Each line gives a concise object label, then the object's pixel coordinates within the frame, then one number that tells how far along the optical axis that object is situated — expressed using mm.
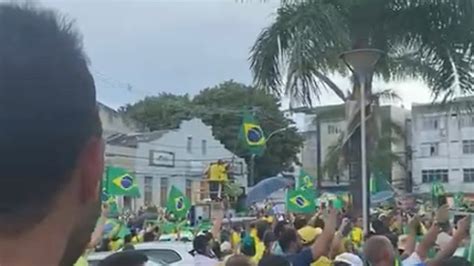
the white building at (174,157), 48594
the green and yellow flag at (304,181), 20484
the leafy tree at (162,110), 59781
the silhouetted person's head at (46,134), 841
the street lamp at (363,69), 9180
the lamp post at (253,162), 48781
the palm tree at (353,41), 11344
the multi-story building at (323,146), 25384
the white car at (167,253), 11200
